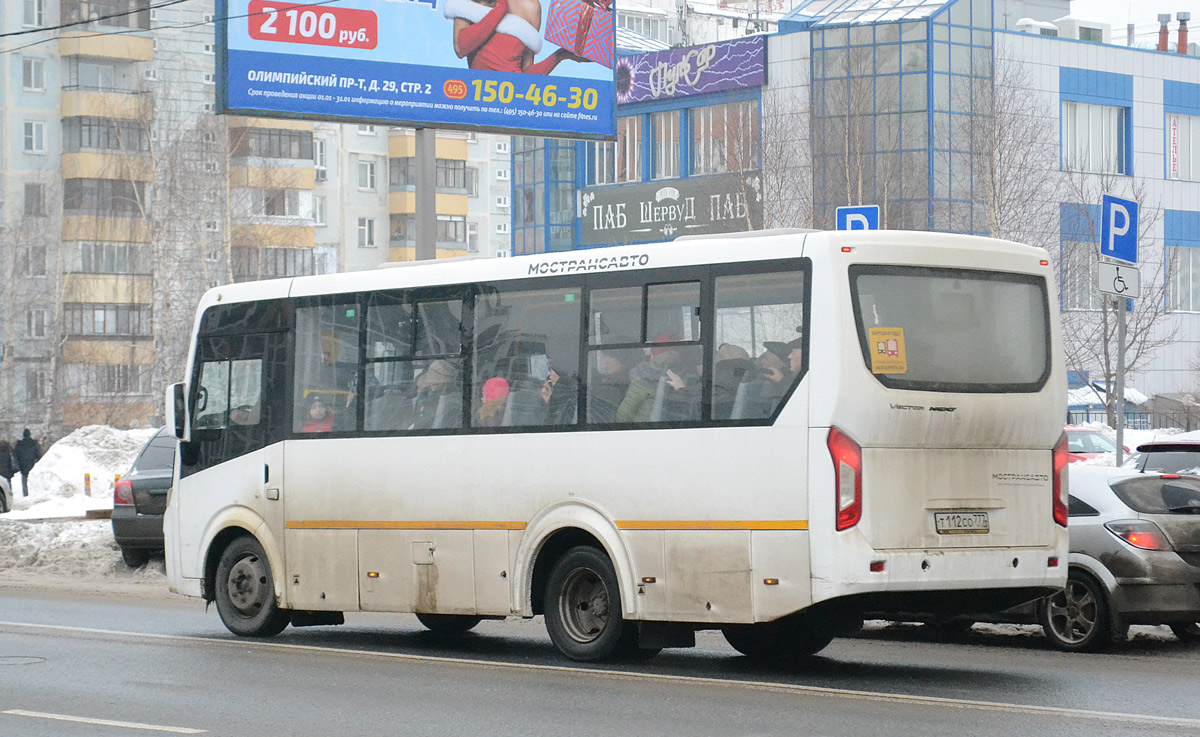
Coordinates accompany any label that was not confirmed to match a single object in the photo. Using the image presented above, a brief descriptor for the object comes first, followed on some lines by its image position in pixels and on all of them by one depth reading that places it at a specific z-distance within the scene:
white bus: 11.26
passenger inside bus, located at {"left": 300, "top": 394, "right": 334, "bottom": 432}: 14.40
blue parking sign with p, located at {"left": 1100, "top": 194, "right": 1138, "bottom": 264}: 17.81
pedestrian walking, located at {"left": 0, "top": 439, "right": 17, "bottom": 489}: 41.25
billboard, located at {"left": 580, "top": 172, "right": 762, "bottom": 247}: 60.00
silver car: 13.45
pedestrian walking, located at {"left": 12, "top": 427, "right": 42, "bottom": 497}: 41.84
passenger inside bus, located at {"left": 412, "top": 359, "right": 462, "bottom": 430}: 13.45
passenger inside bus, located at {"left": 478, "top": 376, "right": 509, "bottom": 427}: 13.15
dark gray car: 22.00
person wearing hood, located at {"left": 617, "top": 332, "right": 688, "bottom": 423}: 12.14
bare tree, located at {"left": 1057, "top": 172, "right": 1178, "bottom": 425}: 55.91
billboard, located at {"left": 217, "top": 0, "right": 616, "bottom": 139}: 23.77
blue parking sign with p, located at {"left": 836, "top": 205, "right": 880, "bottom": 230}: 18.25
